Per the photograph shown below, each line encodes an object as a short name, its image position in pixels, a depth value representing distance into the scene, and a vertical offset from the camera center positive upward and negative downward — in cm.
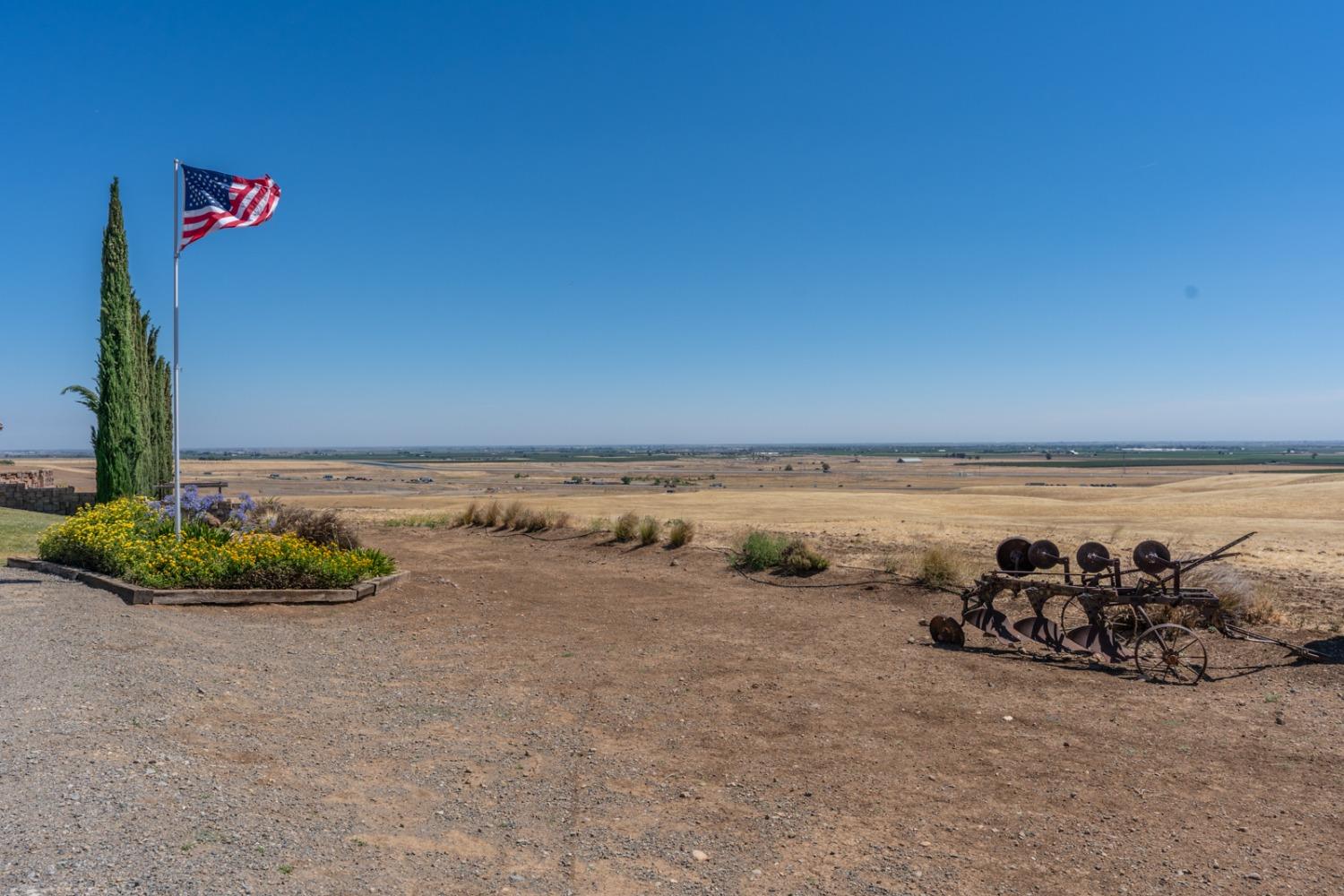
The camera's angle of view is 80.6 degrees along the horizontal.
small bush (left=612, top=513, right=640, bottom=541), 2056 -222
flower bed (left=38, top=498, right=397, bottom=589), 1207 -175
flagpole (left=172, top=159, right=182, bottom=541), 1280 +104
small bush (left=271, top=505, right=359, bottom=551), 1652 -174
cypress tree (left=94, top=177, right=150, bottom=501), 1666 +142
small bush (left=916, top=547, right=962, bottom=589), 1424 -235
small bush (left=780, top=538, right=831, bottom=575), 1608 -243
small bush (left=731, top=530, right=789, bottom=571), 1669 -234
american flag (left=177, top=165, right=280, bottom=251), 1291 +399
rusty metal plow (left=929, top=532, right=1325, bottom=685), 938 -221
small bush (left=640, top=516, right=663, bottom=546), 2017 -228
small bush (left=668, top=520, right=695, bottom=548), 1970 -230
